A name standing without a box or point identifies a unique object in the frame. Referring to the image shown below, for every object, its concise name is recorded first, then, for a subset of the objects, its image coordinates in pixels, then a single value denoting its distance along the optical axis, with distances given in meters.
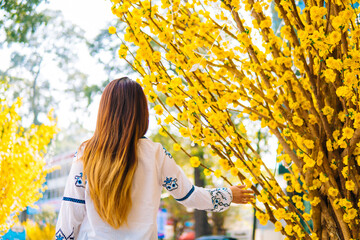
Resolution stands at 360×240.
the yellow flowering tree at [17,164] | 5.42
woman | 1.30
